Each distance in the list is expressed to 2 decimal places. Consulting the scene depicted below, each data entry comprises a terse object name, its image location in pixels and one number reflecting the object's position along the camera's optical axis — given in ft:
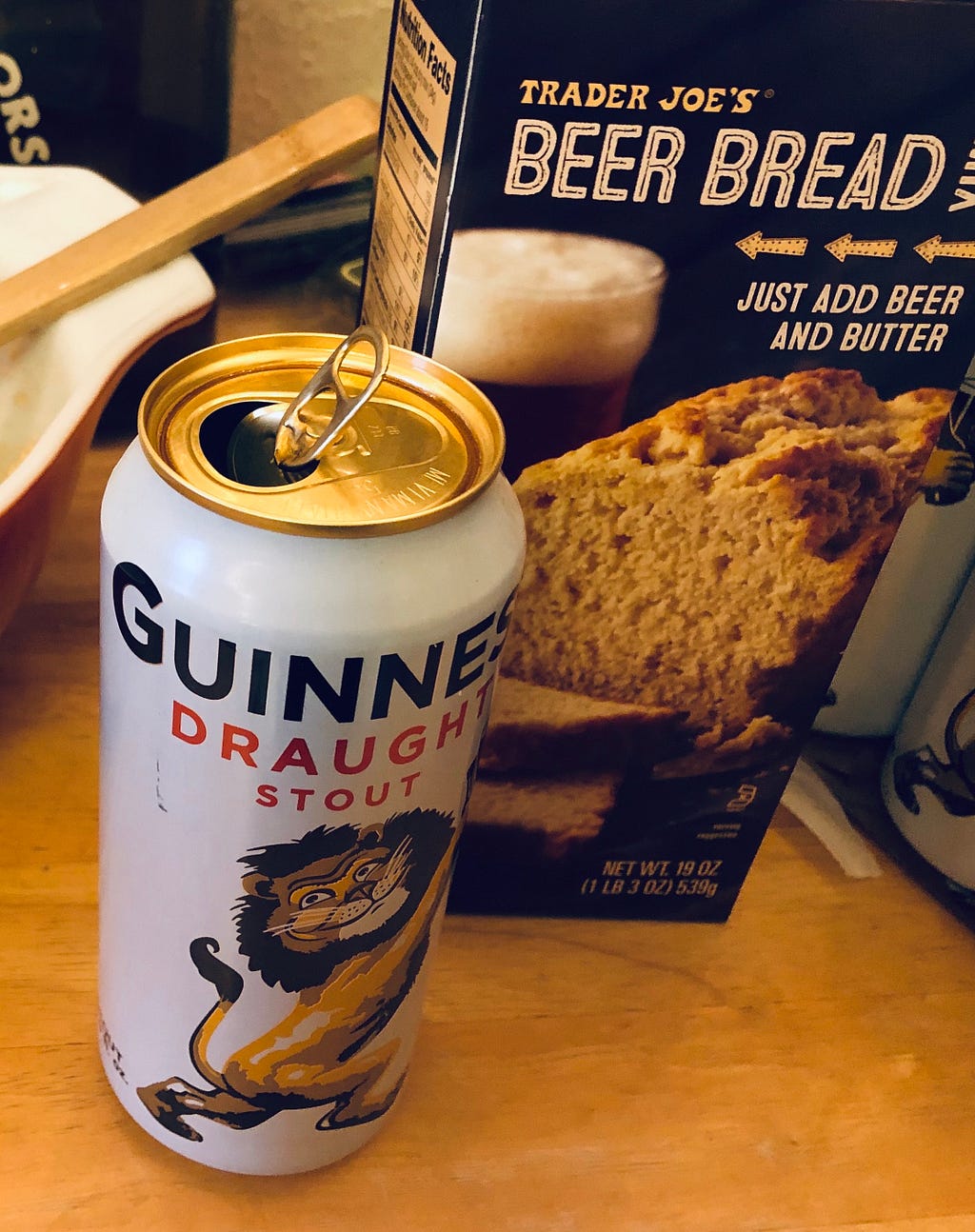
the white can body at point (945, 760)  1.65
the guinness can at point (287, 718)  0.97
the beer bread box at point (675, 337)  1.06
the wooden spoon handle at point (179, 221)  1.57
